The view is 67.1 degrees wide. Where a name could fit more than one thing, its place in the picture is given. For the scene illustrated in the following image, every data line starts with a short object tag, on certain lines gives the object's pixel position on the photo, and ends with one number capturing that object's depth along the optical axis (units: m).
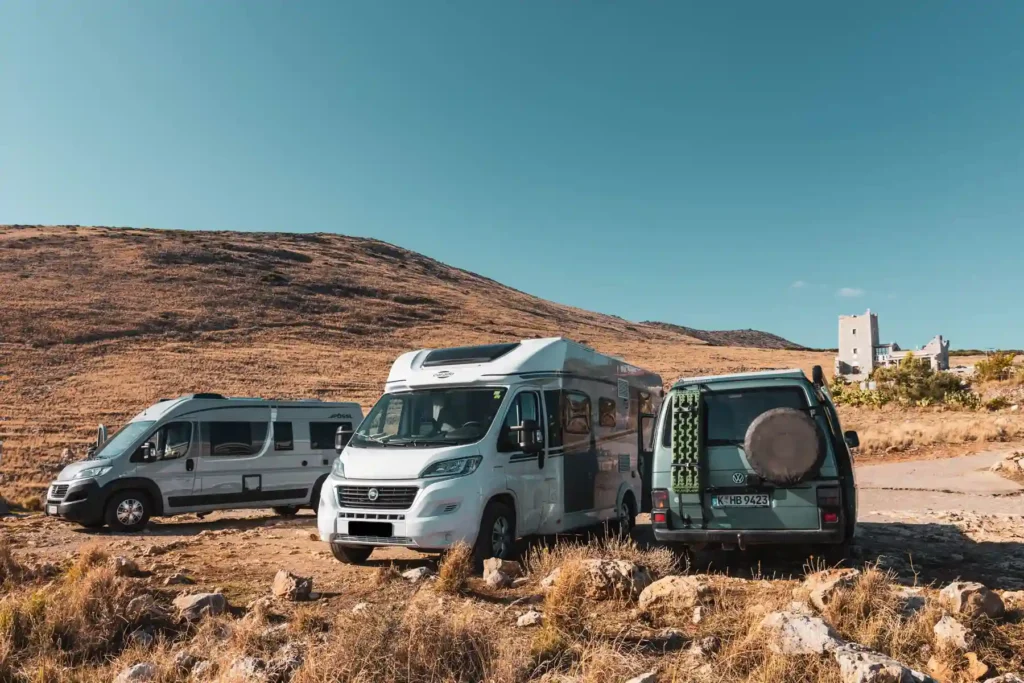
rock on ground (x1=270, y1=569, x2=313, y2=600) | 7.08
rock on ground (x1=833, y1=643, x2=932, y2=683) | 4.23
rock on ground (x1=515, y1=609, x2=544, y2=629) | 5.66
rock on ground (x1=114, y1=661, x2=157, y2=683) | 4.96
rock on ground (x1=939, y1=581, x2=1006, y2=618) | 5.43
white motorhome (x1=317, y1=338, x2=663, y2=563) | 8.02
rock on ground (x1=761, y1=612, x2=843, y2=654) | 4.77
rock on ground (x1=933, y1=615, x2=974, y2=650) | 4.93
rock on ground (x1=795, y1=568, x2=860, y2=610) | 5.82
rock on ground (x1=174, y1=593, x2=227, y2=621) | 6.29
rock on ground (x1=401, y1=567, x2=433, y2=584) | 7.69
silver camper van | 12.67
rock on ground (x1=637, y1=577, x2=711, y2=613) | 6.04
